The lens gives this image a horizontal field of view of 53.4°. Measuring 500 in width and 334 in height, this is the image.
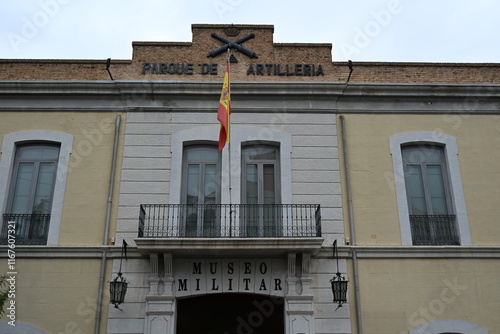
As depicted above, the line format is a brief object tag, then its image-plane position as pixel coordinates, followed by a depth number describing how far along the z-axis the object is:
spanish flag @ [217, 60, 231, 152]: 10.85
